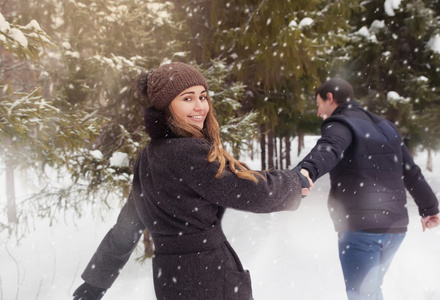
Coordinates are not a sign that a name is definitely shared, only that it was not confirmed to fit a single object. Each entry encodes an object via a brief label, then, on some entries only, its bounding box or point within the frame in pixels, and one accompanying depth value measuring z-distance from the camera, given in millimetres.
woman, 1646
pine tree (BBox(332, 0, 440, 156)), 9414
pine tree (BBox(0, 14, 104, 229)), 3102
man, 2740
